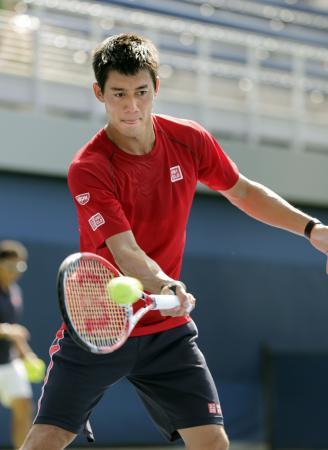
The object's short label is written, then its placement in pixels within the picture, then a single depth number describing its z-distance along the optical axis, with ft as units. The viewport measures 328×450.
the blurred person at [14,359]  50.14
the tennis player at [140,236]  23.99
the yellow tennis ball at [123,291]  21.33
